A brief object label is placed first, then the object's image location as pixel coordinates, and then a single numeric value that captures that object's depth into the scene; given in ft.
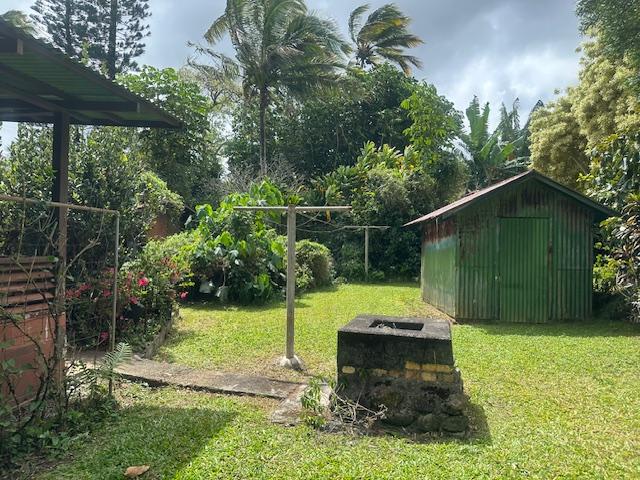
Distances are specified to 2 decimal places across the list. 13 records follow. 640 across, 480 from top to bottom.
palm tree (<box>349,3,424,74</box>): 90.63
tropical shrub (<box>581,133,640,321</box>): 30.25
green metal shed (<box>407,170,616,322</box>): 32.86
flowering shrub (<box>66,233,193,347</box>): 22.50
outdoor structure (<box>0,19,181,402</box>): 11.26
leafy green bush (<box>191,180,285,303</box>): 38.09
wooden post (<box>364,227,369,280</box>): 60.44
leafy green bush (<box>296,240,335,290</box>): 48.22
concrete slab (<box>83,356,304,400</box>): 16.75
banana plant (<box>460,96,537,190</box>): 75.05
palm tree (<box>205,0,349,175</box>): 62.75
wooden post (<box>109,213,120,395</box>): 15.69
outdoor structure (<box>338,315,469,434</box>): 13.96
